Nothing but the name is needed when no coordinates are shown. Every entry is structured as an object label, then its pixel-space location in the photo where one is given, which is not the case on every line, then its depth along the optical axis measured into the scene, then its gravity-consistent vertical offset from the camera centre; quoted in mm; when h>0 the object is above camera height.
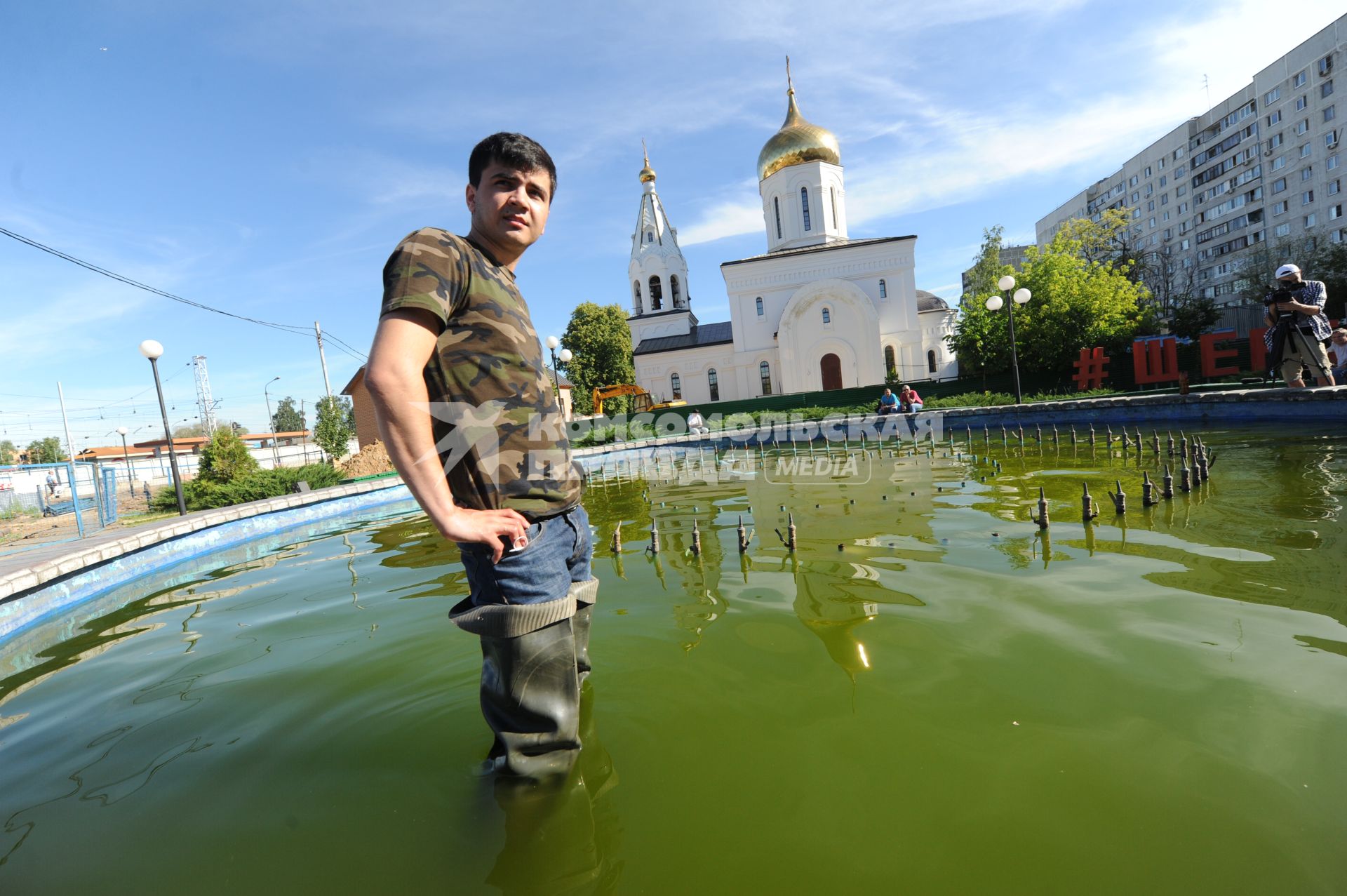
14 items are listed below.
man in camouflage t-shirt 1577 +6
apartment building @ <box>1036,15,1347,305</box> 41156 +12798
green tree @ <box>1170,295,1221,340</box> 33969 +1407
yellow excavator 33550 +1238
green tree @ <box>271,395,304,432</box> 105062 +7665
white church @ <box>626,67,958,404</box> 35125 +5518
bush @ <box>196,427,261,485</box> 15789 +317
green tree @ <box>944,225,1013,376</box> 25234 +1464
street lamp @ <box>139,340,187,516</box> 12250 +2466
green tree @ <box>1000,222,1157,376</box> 22938 +1783
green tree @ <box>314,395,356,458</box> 34500 +1571
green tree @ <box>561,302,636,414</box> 48188 +5473
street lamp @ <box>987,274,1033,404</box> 16578 +2044
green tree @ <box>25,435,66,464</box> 67750 +4957
